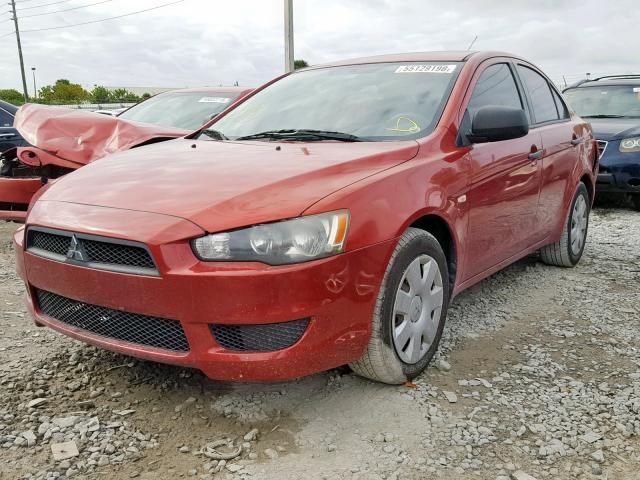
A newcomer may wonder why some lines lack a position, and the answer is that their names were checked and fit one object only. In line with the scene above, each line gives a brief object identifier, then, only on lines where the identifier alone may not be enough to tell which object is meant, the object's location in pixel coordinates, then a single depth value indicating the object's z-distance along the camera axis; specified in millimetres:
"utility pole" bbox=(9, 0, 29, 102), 44750
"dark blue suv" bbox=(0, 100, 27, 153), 8812
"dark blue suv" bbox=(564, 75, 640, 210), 7535
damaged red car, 4582
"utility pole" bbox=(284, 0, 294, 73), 16656
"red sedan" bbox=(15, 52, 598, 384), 2252
